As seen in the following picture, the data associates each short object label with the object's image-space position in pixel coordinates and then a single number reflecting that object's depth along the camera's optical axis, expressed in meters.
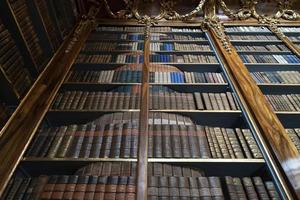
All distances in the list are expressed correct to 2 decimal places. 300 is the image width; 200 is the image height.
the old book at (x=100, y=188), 1.46
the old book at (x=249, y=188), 1.51
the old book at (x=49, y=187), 1.47
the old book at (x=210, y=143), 1.73
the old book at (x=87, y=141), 1.70
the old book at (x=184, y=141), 1.71
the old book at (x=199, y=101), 2.11
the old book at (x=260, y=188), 1.50
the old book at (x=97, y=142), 1.70
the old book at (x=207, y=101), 2.11
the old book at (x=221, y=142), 1.74
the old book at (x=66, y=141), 1.69
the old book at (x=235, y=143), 1.74
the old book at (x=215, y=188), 1.49
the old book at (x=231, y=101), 2.11
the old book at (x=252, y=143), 1.71
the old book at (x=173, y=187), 1.49
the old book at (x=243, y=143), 1.73
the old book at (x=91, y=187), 1.46
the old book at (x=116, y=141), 1.70
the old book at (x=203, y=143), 1.72
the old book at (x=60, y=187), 1.47
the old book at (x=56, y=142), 1.69
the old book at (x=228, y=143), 1.74
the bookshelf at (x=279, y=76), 2.13
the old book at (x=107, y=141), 1.71
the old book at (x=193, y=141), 1.72
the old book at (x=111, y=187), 1.46
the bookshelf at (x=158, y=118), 1.66
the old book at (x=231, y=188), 1.50
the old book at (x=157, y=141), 1.70
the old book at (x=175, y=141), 1.71
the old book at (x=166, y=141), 1.70
